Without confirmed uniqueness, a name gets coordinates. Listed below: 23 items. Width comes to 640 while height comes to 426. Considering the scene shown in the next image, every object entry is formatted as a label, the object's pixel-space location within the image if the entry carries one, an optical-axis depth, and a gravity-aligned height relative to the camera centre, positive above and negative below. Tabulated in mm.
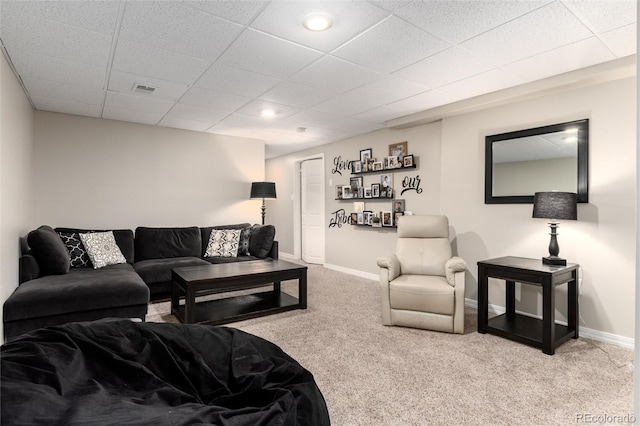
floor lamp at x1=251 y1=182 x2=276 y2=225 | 5445 +311
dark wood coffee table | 3146 -781
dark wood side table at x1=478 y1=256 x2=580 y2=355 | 2635 -797
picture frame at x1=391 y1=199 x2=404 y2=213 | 4738 +45
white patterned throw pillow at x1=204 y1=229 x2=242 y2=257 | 4715 -488
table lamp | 2807 +0
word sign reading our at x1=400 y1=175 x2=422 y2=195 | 4523 +340
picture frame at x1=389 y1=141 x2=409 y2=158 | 4673 +844
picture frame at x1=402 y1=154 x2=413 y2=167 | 4541 +658
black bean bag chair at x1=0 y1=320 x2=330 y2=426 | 966 -599
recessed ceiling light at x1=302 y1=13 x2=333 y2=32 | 2072 +1182
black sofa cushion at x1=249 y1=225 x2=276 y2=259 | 4793 -455
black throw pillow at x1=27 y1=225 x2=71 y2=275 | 3117 -402
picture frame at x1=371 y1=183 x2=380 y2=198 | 5035 +286
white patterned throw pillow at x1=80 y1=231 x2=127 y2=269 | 3732 -450
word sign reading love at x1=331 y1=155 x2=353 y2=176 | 5615 +761
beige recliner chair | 2988 -685
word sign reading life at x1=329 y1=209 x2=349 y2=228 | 5723 -167
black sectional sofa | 2637 -640
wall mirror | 2998 +453
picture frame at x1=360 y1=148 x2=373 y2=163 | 5184 +852
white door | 6449 -17
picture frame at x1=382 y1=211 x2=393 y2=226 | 4879 -131
